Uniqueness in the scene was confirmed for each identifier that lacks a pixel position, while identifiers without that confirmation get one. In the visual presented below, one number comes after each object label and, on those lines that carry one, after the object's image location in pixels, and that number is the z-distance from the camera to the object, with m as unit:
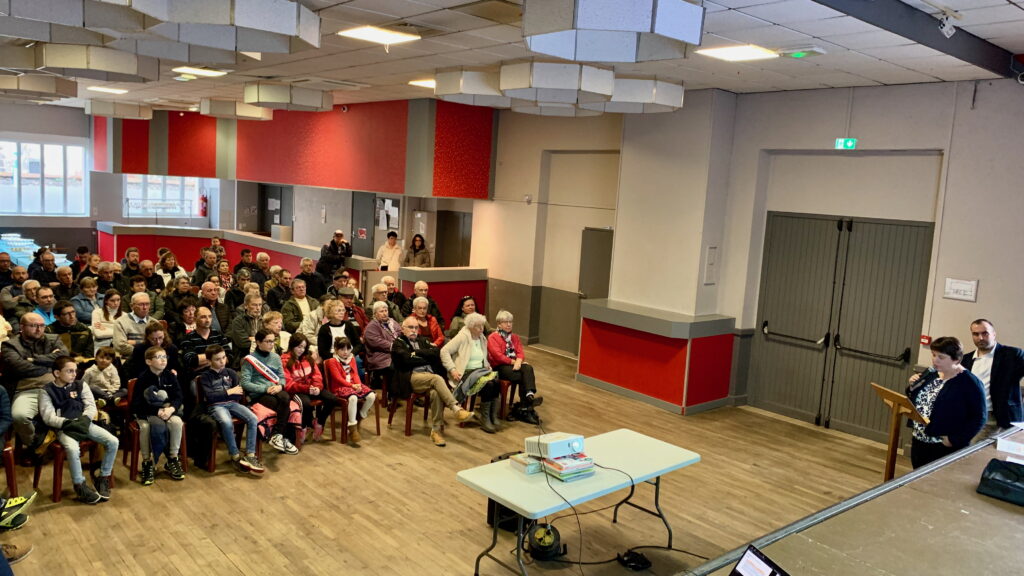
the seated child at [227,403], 5.95
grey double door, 7.64
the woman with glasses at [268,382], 6.32
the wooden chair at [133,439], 5.62
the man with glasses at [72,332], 6.50
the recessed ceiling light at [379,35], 6.25
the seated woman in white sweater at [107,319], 7.10
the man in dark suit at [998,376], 5.64
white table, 4.13
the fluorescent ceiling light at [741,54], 6.10
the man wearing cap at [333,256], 11.60
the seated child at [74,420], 5.23
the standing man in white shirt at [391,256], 11.91
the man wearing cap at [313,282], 10.20
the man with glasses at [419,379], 7.20
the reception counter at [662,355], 8.53
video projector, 4.42
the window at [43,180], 19.06
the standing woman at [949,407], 4.95
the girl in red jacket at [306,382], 6.57
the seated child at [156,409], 5.60
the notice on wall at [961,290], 6.91
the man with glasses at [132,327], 6.82
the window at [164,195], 20.97
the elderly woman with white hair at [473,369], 7.41
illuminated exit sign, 7.70
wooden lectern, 5.27
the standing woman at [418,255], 11.87
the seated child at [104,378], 5.87
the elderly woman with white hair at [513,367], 7.75
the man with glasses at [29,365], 5.27
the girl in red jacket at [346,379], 6.75
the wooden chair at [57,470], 5.22
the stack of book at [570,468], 4.40
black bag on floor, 4.27
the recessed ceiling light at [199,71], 9.14
